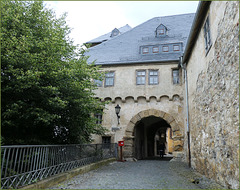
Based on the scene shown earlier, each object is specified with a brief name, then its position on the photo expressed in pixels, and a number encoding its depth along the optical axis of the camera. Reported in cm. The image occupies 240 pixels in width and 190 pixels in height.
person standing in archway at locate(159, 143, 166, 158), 1842
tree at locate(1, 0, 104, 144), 564
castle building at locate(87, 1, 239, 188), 455
